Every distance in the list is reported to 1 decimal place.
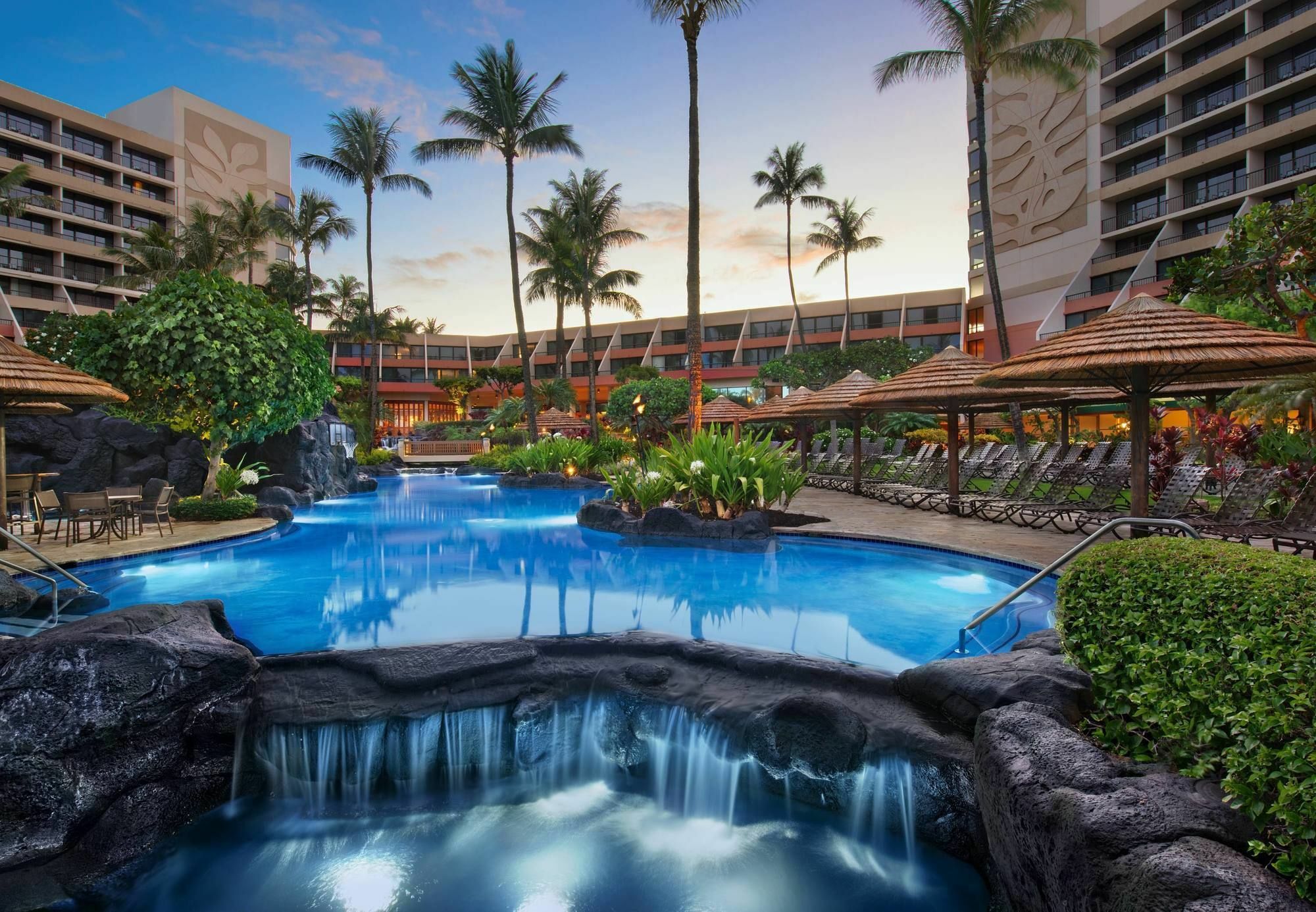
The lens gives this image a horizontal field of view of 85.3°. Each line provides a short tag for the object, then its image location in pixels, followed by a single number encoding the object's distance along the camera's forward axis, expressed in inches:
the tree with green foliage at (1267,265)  458.0
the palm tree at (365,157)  1181.1
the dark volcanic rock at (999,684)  139.3
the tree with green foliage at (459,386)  2098.9
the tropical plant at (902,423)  1112.2
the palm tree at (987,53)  667.4
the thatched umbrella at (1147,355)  292.7
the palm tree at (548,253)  1307.8
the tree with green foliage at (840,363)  1363.2
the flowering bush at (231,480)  574.9
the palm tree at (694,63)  621.0
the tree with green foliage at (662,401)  1104.2
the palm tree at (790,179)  1526.8
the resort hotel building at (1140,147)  1177.4
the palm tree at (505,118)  937.5
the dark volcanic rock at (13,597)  251.0
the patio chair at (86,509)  396.8
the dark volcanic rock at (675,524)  444.5
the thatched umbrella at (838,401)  661.9
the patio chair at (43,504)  408.5
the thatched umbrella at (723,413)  1031.0
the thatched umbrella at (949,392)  493.0
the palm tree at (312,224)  1336.1
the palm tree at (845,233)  1659.7
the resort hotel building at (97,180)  1567.4
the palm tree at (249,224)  1391.5
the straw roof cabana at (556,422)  1339.8
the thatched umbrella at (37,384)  354.3
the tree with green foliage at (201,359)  484.1
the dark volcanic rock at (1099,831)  83.0
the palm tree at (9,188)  931.3
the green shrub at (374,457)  1166.5
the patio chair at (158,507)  443.5
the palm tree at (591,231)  1314.0
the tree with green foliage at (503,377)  1919.3
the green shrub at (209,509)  514.0
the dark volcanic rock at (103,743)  152.9
